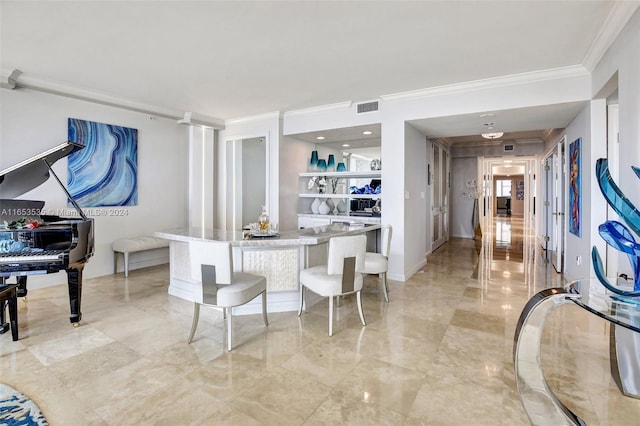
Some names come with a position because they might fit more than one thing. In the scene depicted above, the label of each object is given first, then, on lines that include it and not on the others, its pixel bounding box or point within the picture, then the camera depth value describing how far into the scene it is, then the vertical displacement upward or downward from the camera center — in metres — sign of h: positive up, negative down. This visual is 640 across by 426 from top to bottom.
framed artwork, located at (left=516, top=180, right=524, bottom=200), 17.84 +0.94
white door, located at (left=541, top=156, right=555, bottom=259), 6.86 +0.03
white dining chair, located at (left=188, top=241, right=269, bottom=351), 2.64 -0.62
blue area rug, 1.80 -1.23
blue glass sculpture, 1.75 -0.14
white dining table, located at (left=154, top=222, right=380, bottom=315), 3.34 -0.55
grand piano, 2.82 -0.29
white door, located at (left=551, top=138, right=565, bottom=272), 5.20 -0.10
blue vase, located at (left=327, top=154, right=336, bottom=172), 6.16 +0.84
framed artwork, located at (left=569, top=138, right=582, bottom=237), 4.11 +0.26
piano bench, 2.59 -0.88
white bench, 4.95 -0.62
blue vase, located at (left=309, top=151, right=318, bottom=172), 6.28 +0.96
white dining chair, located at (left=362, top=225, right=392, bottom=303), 3.78 -0.67
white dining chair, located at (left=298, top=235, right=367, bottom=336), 2.96 -0.63
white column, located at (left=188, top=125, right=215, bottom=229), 6.14 +0.63
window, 18.31 +1.09
